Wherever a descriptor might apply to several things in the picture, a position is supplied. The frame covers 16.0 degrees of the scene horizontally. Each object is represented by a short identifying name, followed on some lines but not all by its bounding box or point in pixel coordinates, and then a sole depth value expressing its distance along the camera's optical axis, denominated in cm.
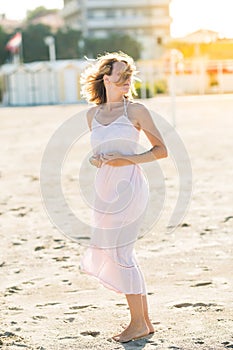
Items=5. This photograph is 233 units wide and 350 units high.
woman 413
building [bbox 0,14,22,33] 9266
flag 5389
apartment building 8619
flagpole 6381
